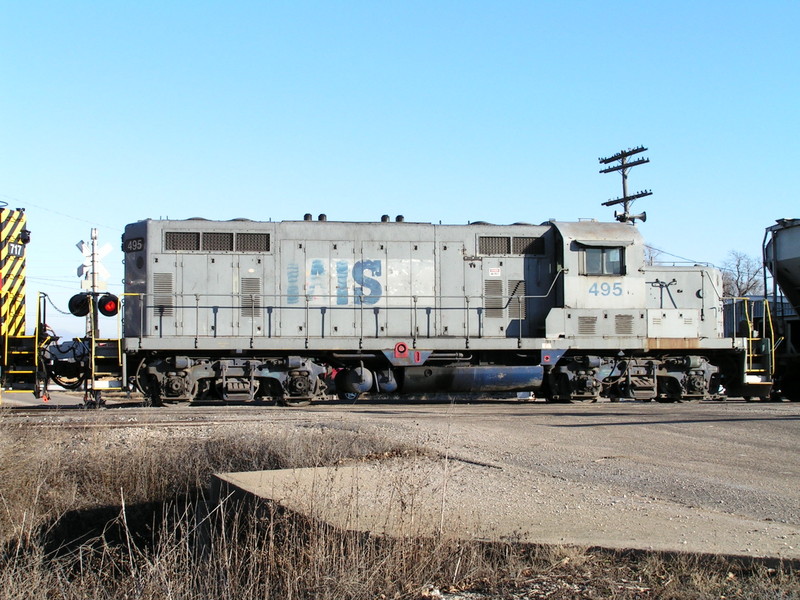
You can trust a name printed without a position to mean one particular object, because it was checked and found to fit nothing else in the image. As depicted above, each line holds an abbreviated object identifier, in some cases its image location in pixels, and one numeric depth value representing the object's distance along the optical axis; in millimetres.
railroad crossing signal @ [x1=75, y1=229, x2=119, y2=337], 15344
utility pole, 40312
